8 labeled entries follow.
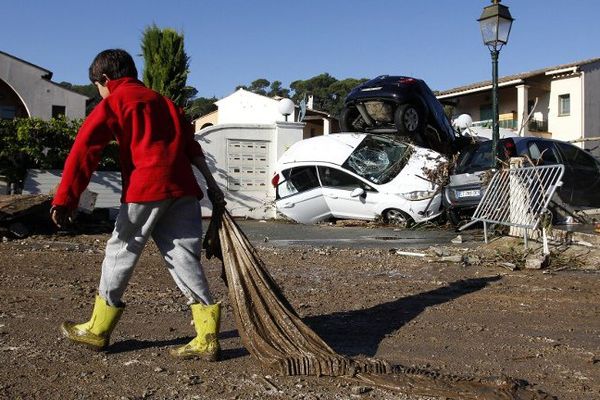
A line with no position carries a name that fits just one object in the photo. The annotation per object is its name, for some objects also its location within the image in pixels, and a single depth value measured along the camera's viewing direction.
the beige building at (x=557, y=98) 31.20
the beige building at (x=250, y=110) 38.44
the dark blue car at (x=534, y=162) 12.47
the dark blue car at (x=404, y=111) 14.66
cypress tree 23.31
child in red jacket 4.08
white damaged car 13.27
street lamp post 10.98
